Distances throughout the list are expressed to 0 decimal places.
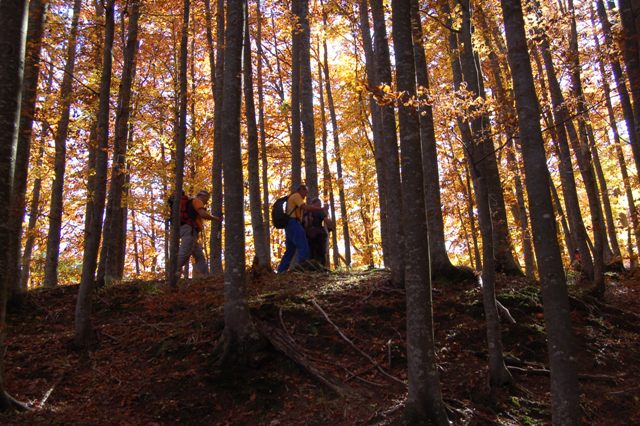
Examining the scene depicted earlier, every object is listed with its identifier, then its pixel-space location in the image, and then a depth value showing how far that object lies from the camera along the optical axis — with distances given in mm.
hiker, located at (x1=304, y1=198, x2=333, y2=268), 10195
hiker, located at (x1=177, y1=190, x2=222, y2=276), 9508
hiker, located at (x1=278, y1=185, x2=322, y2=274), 9625
